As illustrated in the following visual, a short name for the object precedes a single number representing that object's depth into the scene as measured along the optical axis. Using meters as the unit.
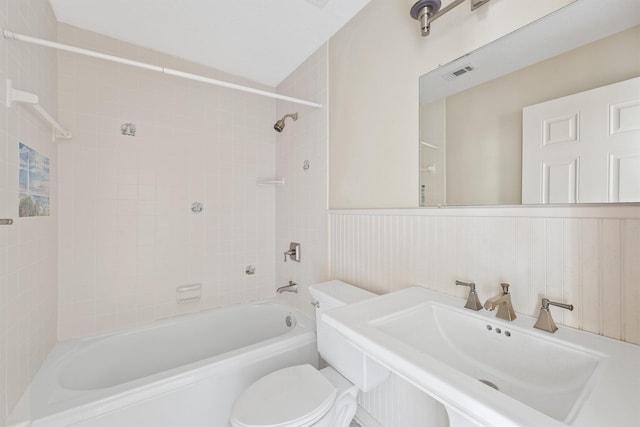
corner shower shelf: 2.27
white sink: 0.46
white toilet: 1.01
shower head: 2.16
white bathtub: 1.07
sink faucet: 0.81
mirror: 0.73
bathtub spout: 2.11
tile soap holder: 2.01
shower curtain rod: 0.99
